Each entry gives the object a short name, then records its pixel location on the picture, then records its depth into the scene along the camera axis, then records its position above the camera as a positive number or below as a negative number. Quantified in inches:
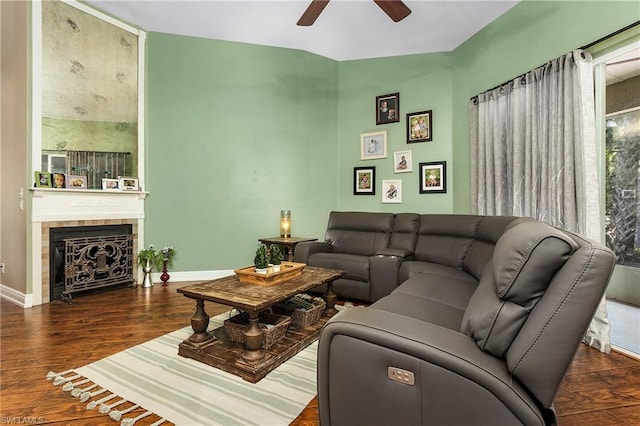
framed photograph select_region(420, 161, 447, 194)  157.9 +18.7
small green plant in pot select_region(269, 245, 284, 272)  97.7 -13.6
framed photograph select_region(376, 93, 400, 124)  169.0 +58.0
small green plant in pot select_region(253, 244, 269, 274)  91.0 -14.0
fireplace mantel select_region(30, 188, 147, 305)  122.2 +0.6
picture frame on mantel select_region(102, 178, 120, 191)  143.0 +14.5
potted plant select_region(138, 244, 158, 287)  149.0 -22.6
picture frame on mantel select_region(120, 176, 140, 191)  146.9 +15.0
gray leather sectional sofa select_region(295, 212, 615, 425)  35.8 -17.3
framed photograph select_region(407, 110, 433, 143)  161.5 +45.9
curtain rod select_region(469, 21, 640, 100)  80.1 +48.4
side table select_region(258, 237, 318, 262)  152.2 -13.5
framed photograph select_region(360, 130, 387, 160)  172.4 +38.7
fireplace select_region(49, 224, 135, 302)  128.1 -18.9
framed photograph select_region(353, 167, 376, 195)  174.7 +19.1
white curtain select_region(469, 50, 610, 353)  90.4 +21.7
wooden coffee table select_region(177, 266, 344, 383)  71.2 -32.5
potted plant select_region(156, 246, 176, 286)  153.4 -22.6
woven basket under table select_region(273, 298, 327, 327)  93.7 -30.4
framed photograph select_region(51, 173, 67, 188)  126.7 +14.5
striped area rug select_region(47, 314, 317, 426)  58.6 -37.0
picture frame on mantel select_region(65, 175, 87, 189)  132.0 +14.6
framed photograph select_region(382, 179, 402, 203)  168.4 +12.6
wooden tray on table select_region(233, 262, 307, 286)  87.4 -17.8
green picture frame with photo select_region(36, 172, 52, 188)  121.6 +14.3
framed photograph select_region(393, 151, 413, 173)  166.1 +28.1
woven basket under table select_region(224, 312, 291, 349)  79.4 -29.7
